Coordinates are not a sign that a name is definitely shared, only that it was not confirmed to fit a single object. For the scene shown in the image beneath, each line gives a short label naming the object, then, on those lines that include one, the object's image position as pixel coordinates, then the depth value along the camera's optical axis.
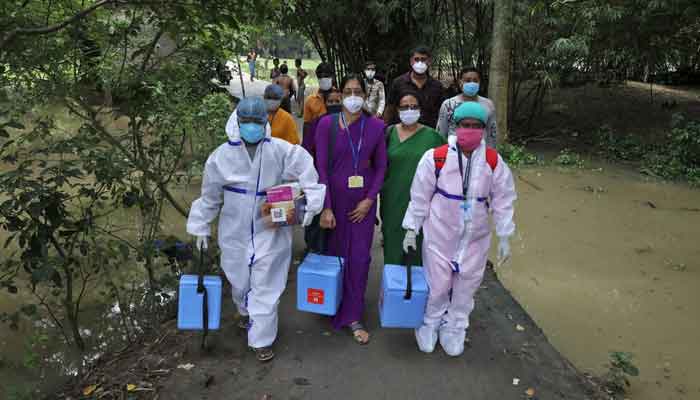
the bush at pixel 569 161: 9.80
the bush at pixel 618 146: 10.54
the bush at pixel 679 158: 8.99
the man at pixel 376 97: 5.90
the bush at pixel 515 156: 9.70
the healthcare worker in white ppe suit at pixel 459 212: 3.15
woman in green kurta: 3.63
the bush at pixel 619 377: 3.30
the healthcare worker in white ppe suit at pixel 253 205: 3.14
